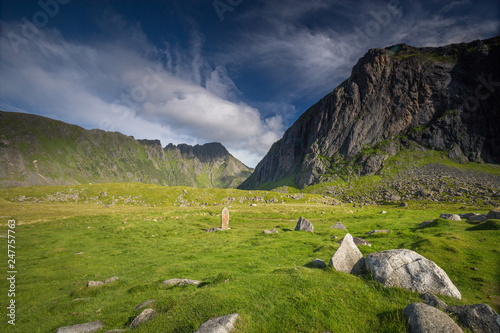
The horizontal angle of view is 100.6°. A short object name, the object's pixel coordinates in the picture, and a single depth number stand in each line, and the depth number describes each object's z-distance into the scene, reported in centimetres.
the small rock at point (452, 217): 3374
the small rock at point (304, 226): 3695
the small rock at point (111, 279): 1702
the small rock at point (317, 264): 1407
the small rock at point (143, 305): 1168
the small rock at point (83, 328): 987
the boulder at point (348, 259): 1270
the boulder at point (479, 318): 738
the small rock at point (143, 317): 986
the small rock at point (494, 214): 2900
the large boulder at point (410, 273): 1064
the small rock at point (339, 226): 3812
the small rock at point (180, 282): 1435
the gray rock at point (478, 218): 3150
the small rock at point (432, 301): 877
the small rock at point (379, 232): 2928
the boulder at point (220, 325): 756
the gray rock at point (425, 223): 3334
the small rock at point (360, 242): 2359
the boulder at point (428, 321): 713
